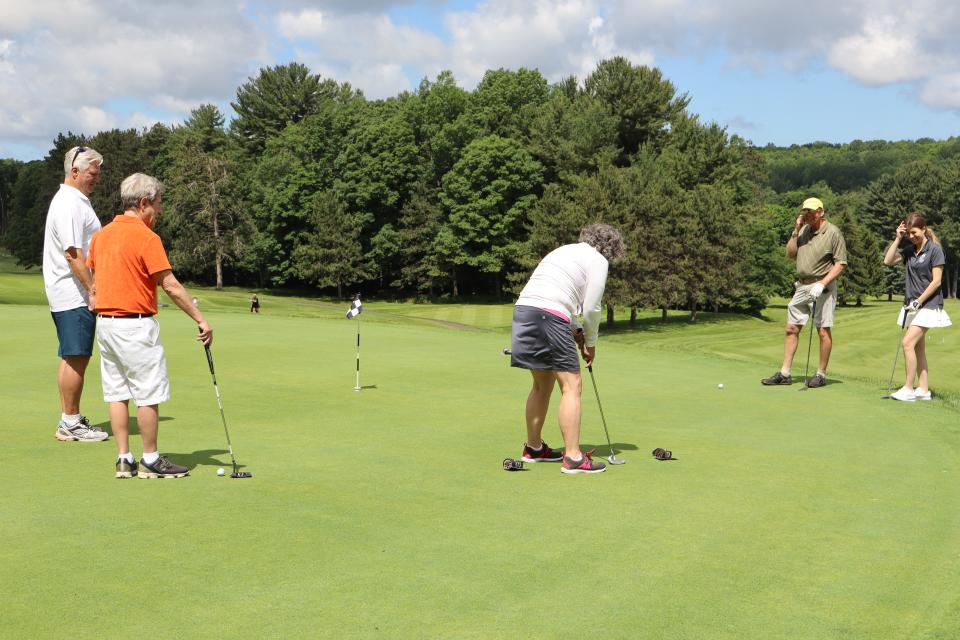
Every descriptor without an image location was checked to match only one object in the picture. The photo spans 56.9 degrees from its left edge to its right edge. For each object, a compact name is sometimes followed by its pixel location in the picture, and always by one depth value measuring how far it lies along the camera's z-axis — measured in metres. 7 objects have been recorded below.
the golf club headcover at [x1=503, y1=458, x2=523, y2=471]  7.46
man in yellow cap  13.10
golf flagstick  13.04
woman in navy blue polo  12.25
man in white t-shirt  8.23
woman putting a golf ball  7.74
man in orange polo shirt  7.04
